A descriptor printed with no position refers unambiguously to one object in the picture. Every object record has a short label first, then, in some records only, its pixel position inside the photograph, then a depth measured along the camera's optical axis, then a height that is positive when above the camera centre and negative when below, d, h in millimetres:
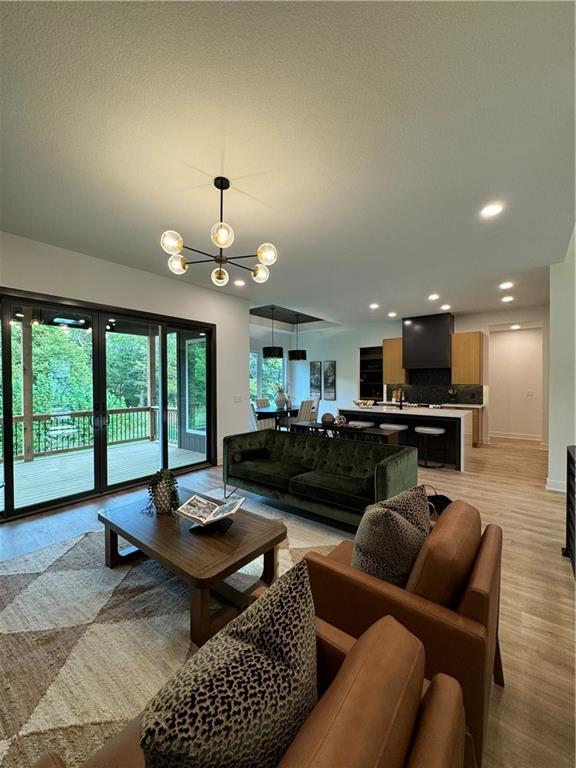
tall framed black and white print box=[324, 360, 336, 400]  9625 -44
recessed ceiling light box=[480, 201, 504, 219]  2762 +1459
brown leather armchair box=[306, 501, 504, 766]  1123 -856
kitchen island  5020 -762
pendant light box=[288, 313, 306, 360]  8773 +630
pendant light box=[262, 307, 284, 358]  8195 +689
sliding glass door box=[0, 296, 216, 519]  3441 -251
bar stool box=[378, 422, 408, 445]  5284 -802
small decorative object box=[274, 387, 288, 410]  7109 -474
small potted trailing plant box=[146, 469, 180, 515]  2473 -880
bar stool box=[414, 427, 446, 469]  5059 -892
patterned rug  1367 -1449
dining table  7141 -782
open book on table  2189 -930
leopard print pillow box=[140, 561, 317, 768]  510 -567
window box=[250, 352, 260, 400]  9602 +194
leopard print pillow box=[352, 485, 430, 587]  1329 -682
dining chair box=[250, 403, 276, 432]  6203 -906
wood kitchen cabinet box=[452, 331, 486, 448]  6676 +297
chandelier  2301 +978
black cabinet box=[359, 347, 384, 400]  8922 +103
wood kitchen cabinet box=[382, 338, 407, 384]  7617 +363
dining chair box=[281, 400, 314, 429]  7344 -766
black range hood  6977 +804
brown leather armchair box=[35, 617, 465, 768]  574 -675
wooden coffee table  1770 -1044
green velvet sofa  2896 -978
